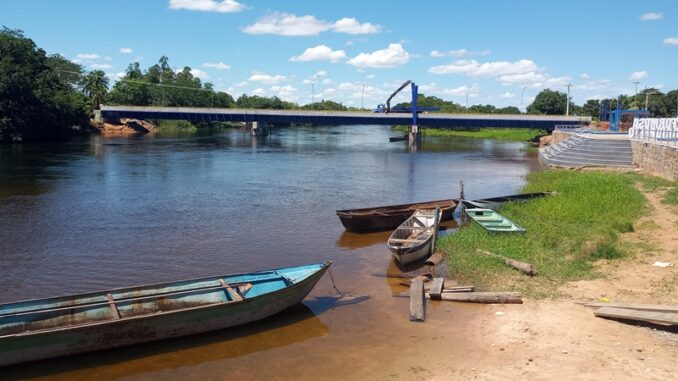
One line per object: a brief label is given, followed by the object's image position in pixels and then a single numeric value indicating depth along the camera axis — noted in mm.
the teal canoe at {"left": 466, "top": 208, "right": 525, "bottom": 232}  20719
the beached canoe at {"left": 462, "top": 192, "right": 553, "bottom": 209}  26081
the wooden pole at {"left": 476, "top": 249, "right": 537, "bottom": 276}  15641
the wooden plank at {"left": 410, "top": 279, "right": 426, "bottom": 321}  13461
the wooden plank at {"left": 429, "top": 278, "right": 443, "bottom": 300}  14609
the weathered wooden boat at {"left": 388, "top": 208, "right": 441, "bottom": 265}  17717
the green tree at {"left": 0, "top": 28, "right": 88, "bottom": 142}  70062
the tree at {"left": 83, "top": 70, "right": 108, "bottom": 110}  116550
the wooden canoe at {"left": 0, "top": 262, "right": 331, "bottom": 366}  10875
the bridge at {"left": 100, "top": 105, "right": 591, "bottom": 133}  96312
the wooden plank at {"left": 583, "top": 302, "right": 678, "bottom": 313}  11609
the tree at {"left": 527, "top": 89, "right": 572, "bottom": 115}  136625
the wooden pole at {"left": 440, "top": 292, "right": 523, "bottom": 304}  13808
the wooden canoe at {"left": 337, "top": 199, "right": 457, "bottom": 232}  23266
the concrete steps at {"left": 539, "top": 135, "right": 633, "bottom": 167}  43375
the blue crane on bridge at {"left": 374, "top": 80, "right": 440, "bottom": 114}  101750
